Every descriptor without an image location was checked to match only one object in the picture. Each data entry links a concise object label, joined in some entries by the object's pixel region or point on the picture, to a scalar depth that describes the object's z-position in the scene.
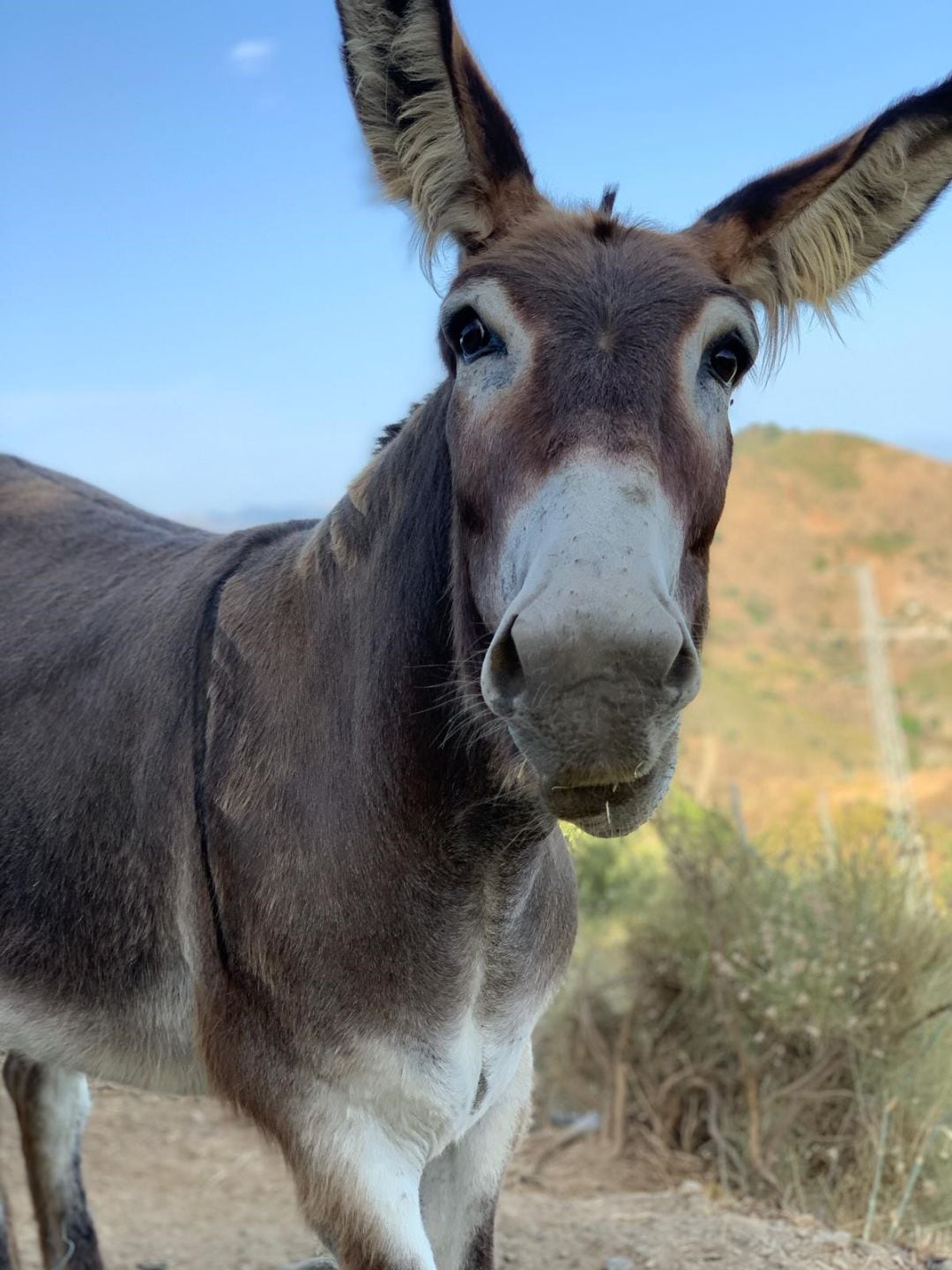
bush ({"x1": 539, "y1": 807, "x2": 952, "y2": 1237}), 4.98
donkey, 1.93
